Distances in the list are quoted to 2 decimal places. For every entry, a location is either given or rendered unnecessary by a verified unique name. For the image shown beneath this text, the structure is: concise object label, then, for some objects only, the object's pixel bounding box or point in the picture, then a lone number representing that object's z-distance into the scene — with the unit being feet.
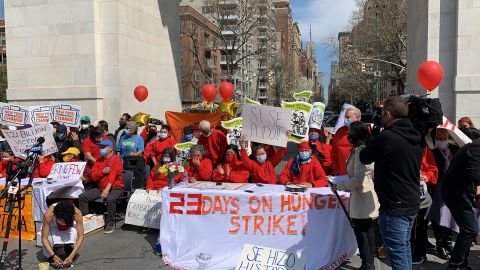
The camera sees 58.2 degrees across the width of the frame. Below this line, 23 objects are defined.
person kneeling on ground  18.37
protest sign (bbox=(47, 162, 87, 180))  25.40
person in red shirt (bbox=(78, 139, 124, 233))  23.90
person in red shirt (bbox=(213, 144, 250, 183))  22.31
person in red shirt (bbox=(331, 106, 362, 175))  21.79
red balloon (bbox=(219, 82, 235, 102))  38.19
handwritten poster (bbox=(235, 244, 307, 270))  16.78
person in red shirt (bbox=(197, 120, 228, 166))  25.41
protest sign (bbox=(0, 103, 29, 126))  34.60
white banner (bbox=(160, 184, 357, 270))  17.25
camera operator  12.90
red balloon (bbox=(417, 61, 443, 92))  28.09
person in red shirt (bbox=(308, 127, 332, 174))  23.72
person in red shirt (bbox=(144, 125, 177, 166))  30.66
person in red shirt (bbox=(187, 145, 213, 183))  23.03
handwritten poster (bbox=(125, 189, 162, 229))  22.99
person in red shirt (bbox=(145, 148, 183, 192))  24.21
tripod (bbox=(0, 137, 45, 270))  16.61
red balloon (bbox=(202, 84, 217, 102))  41.01
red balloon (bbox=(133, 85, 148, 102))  44.39
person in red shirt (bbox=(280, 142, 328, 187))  20.19
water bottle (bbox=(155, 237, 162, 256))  19.48
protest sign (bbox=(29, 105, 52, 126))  35.29
